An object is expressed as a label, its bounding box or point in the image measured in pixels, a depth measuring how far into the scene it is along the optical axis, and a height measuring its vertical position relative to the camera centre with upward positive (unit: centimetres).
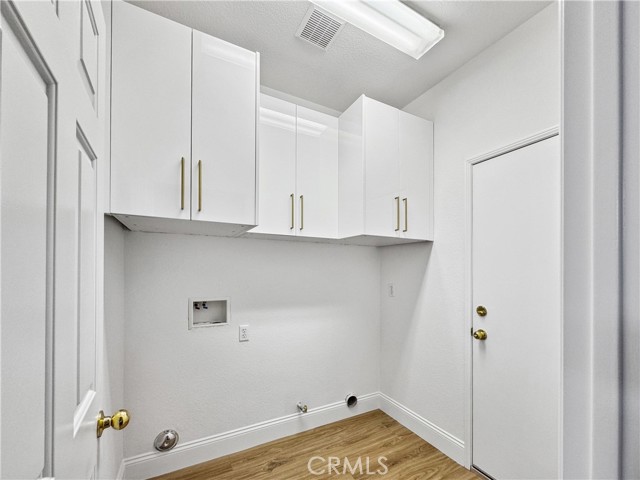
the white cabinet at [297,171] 189 +48
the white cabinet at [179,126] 132 +57
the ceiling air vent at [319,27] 154 +121
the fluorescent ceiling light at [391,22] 144 +117
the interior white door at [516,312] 147 -40
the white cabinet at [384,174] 194 +47
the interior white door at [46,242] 33 +0
